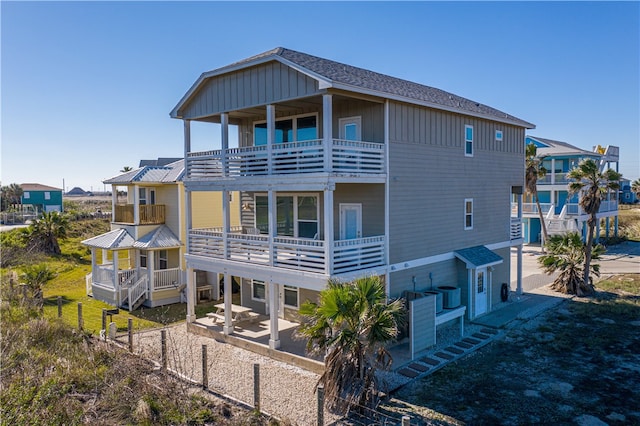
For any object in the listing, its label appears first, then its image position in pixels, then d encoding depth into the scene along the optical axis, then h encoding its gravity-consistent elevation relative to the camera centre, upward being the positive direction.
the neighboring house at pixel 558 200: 37.56 -0.07
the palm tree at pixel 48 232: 32.66 -2.10
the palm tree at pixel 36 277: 21.17 -3.47
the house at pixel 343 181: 13.92 +0.63
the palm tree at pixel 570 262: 22.55 -3.19
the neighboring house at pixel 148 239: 21.59 -1.83
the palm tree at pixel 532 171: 34.35 +2.20
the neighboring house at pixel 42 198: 70.12 +0.78
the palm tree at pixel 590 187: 22.06 +0.58
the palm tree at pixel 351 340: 10.35 -3.21
